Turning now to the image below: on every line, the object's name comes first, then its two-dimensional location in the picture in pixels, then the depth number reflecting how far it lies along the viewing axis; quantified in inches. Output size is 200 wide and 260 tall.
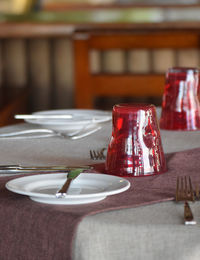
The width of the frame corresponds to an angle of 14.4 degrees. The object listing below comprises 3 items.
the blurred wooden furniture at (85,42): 109.0
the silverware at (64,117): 59.8
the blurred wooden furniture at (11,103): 113.4
